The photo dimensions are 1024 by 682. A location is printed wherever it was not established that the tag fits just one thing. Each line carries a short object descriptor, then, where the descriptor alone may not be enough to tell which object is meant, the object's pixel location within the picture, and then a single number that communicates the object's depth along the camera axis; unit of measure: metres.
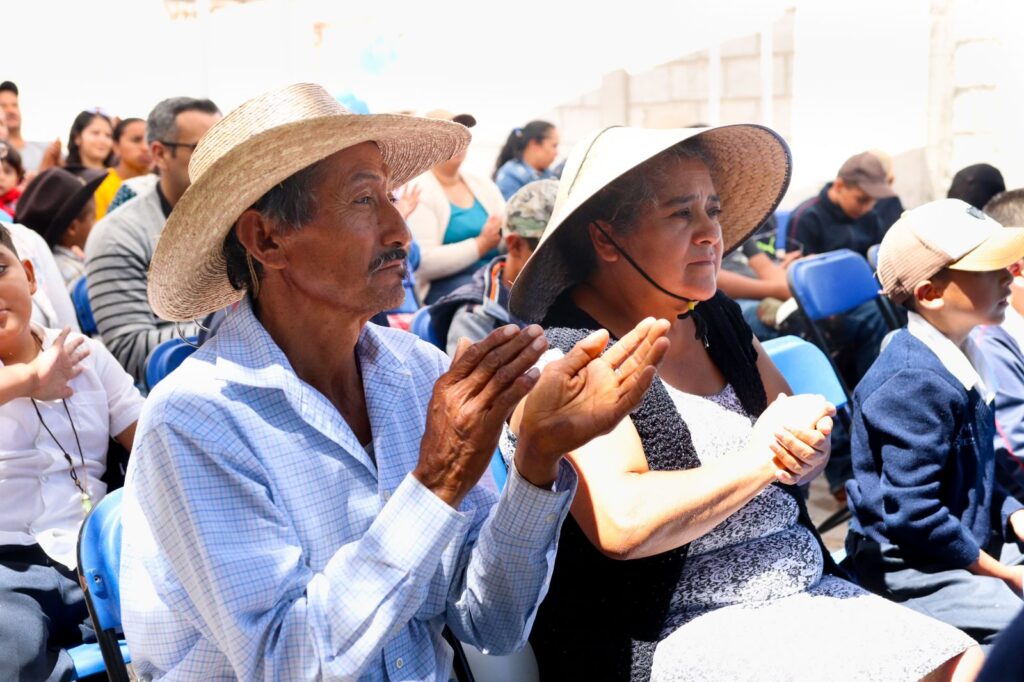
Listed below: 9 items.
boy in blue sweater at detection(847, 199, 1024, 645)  2.37
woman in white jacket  5.51
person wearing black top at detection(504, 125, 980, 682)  1.85
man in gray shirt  3.75
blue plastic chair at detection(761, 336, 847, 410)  2.98
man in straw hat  1.44
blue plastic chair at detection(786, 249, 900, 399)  4.74
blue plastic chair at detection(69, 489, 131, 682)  1.90
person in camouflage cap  3.54
